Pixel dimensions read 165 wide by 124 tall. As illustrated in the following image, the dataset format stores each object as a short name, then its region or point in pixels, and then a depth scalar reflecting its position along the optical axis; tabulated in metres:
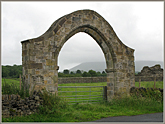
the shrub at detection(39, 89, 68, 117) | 7.32
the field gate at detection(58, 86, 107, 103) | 10.69
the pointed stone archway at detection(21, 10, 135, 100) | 8.34
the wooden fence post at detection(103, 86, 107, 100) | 10.77
